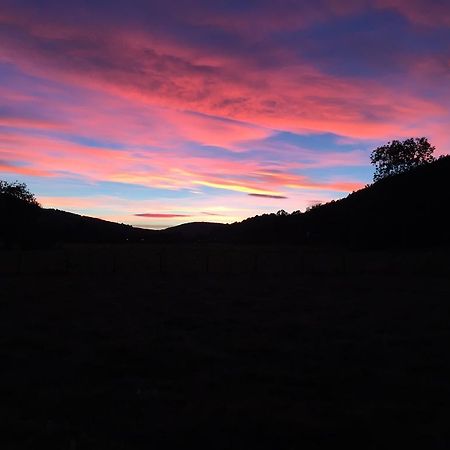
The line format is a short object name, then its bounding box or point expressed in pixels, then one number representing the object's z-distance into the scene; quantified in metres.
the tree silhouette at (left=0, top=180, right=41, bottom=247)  75.12
